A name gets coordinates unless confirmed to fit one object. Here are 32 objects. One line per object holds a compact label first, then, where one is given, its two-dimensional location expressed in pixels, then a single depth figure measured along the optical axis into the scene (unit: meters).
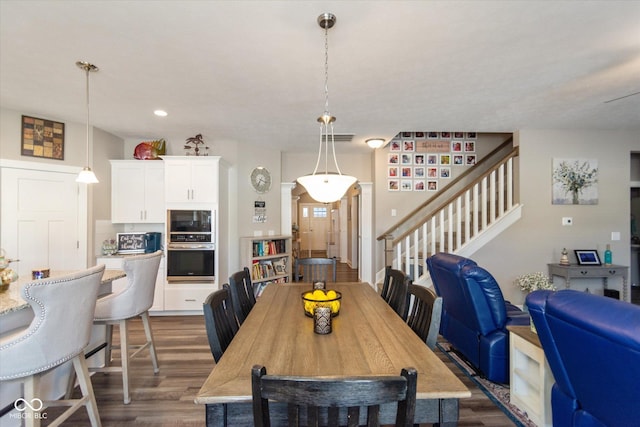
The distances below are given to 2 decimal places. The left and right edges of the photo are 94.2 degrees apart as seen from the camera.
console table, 3.80
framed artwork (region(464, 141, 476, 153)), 5.15
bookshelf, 4.63
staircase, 4.16
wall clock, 4.96
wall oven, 4.00
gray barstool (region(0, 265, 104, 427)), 1.39
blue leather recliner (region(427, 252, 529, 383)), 2.30
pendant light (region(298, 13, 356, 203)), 1.84
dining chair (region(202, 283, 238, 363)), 1.32
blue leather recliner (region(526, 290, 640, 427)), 1.08
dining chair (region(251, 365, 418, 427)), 0.76
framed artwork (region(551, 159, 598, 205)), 4.24
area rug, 1.97
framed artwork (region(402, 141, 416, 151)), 5.15
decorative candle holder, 1.55
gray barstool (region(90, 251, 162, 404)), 2.20
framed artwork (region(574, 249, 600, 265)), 4.03
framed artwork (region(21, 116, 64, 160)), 3.44
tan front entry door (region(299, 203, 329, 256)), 10.85
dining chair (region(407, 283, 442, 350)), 1.49
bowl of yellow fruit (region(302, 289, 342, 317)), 1.78
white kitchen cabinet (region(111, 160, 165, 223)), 4.23
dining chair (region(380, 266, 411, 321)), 1.98
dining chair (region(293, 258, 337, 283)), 2.99
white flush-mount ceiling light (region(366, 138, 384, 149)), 4.35
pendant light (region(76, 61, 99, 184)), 2.44
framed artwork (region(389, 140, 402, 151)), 5.15
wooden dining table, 1.04
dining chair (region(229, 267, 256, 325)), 1.97
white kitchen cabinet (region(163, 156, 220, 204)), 4.06
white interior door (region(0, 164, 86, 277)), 3.31
